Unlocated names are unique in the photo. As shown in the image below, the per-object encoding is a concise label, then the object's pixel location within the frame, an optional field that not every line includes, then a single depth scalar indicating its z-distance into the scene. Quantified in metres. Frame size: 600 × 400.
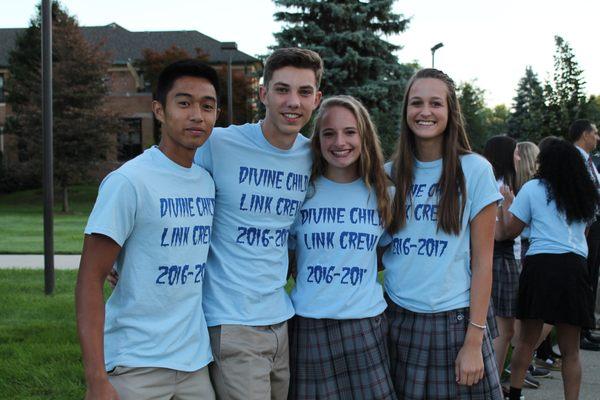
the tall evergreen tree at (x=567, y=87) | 14.30
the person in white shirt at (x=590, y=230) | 6.86
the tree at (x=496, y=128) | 38.94
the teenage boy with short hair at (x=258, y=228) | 2.85
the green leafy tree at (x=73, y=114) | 31.39
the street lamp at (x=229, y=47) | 20.72
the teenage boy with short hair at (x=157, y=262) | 2.42
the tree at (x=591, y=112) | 14.49
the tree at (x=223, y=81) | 37.41
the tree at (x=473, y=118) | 29.92
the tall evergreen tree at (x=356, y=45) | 25.42
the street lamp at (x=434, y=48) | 21.45
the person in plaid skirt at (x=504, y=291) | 5.27
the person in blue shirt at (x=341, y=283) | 3.01
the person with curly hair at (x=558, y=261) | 4.59
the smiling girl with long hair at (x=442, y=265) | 2.99
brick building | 40.94
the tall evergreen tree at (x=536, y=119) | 14.98
